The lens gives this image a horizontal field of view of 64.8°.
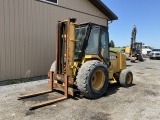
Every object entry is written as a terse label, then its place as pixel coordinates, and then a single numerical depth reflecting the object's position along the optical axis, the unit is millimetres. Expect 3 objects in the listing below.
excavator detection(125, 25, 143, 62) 16126
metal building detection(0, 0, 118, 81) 5681
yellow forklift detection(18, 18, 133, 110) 4004
